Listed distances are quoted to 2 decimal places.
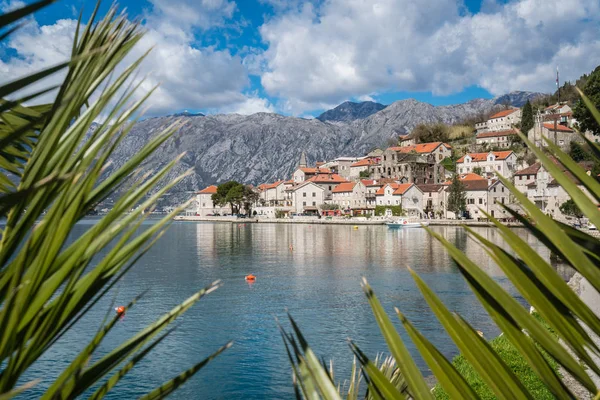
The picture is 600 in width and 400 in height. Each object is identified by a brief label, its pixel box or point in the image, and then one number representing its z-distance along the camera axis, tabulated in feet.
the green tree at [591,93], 140.46
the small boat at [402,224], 268.82
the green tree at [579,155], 219.53
